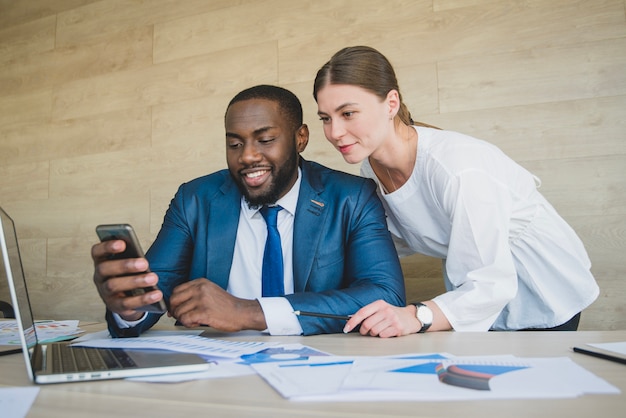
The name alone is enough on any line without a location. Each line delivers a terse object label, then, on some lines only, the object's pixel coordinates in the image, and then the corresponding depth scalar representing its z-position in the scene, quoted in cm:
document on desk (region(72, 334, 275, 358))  88
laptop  69
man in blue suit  149
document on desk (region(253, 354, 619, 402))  58
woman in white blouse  141
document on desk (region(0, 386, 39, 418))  57
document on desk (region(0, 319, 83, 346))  123
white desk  53
